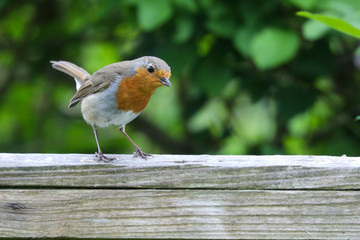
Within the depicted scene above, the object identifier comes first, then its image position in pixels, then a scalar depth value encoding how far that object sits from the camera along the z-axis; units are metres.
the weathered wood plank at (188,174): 4.10
